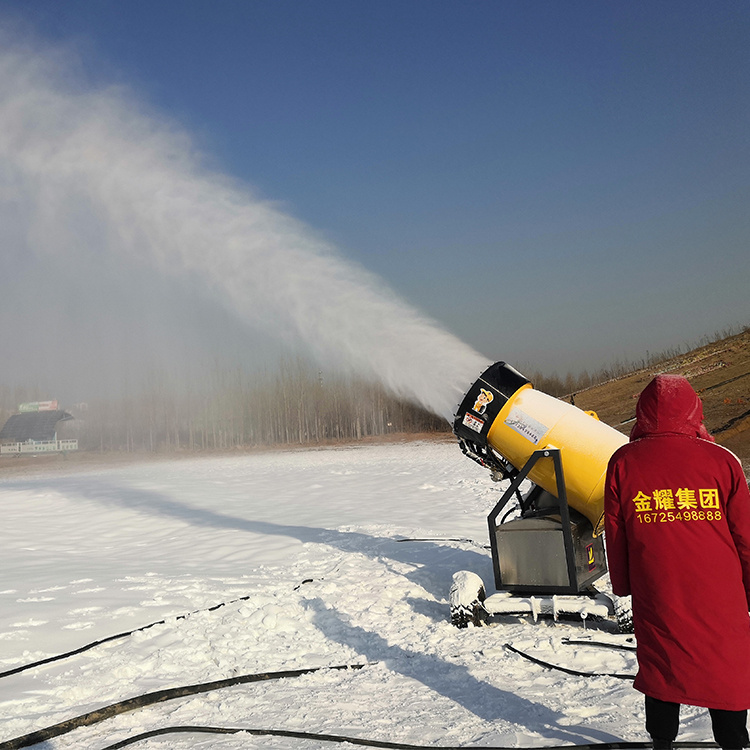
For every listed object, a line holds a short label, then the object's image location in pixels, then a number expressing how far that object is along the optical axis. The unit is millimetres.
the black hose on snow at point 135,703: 4273
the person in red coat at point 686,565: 2861
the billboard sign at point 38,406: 61188
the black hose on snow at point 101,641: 5550
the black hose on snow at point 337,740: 3734
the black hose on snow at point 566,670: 4984
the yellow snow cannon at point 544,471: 6328
